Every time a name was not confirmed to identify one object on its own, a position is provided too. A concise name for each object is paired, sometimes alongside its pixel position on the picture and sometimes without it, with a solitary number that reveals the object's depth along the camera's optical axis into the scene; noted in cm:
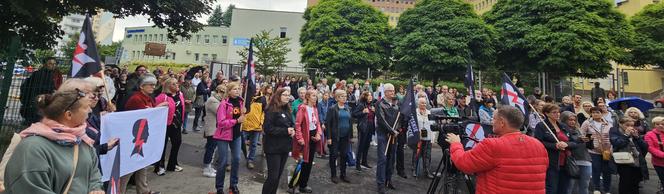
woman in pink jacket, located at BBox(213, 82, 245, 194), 540
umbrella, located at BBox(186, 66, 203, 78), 1153
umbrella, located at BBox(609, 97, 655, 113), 1038
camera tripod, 474
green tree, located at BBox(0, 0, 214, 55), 744
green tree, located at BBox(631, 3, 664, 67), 2919
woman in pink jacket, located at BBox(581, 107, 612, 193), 677
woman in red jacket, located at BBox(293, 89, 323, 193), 585
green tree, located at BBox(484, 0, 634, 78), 2202
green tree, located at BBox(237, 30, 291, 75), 3438
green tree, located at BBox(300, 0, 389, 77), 3291
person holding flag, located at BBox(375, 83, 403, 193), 640
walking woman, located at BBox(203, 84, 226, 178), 624
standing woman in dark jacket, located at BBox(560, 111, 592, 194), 561
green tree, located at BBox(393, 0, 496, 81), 2541
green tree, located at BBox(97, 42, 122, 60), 6040
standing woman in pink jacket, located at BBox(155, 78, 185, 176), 578
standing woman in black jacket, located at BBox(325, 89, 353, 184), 677
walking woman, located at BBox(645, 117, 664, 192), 636
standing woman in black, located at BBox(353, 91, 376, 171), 741
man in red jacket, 313
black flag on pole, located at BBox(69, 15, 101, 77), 381
